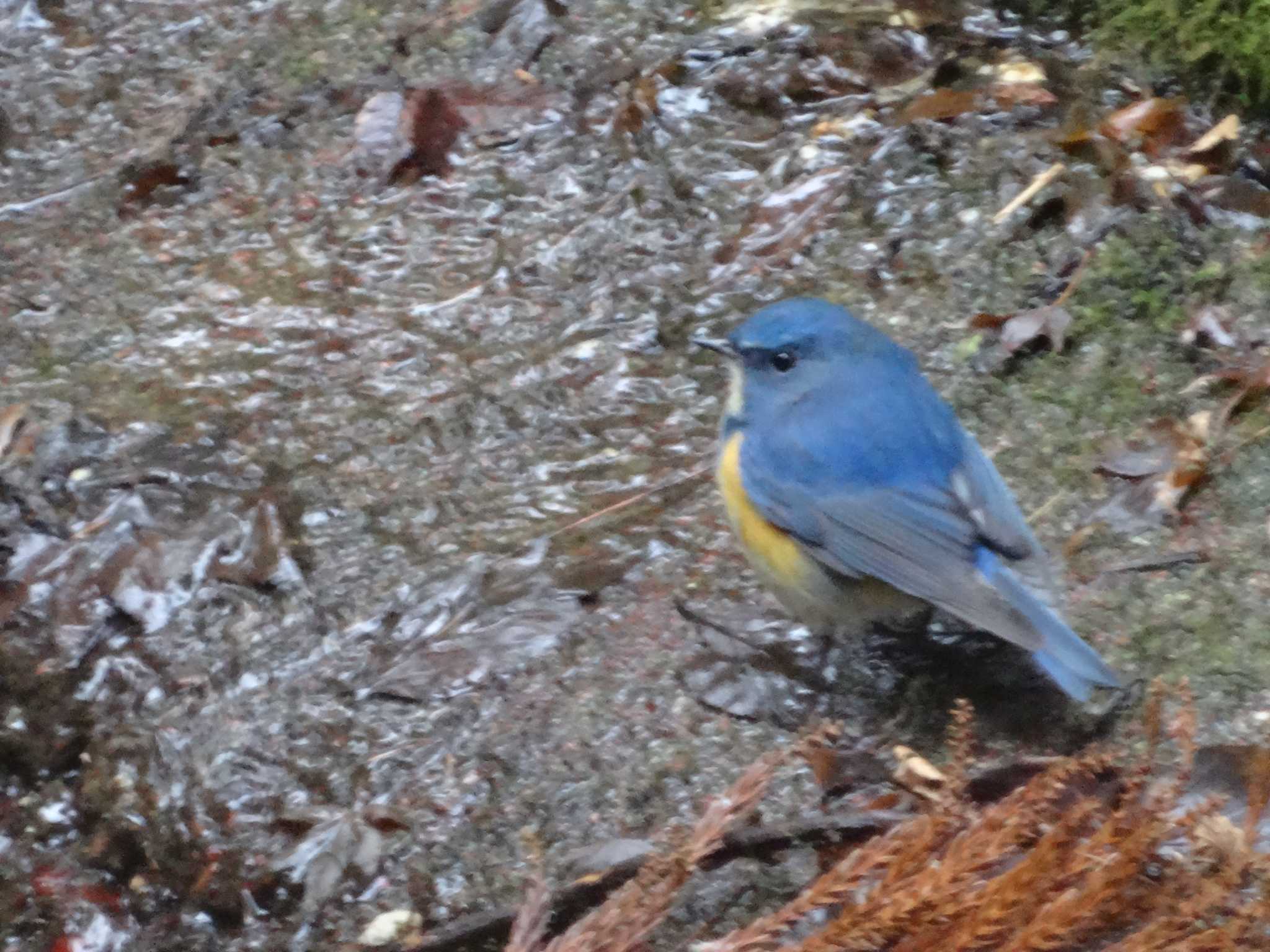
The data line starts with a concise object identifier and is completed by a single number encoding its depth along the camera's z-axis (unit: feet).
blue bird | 16.89
